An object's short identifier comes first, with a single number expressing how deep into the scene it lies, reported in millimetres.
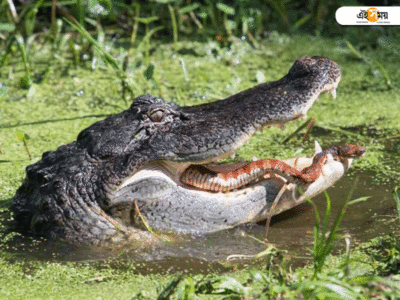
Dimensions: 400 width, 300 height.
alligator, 8266
